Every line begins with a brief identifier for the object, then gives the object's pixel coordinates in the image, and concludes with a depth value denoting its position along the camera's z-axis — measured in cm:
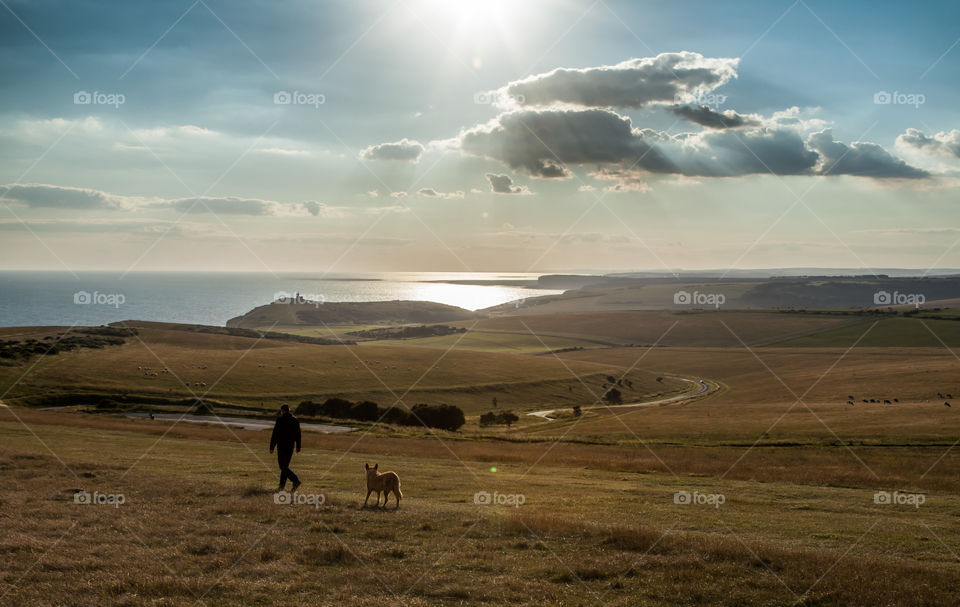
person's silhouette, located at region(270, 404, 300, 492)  2009
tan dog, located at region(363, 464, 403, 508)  1839
